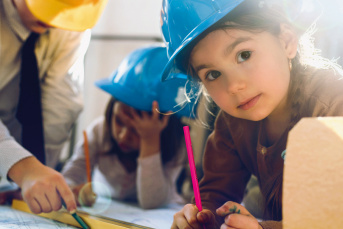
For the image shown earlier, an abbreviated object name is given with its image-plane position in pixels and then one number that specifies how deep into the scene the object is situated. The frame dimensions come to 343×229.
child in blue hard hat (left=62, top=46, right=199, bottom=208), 0.77
